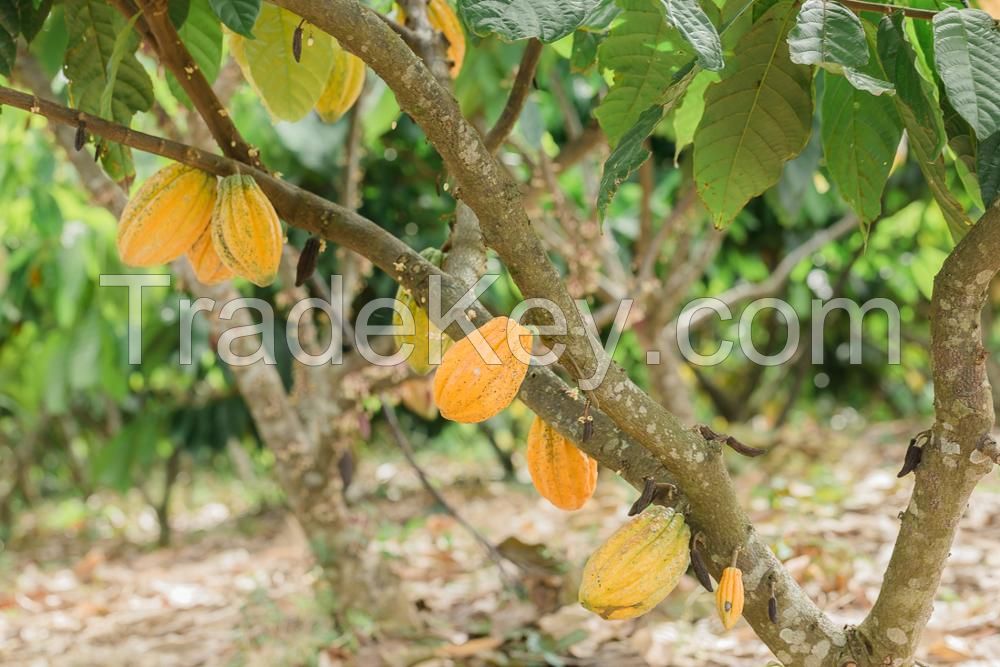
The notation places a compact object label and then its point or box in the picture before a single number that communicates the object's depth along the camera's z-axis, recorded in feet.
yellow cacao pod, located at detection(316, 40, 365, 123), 4.53
